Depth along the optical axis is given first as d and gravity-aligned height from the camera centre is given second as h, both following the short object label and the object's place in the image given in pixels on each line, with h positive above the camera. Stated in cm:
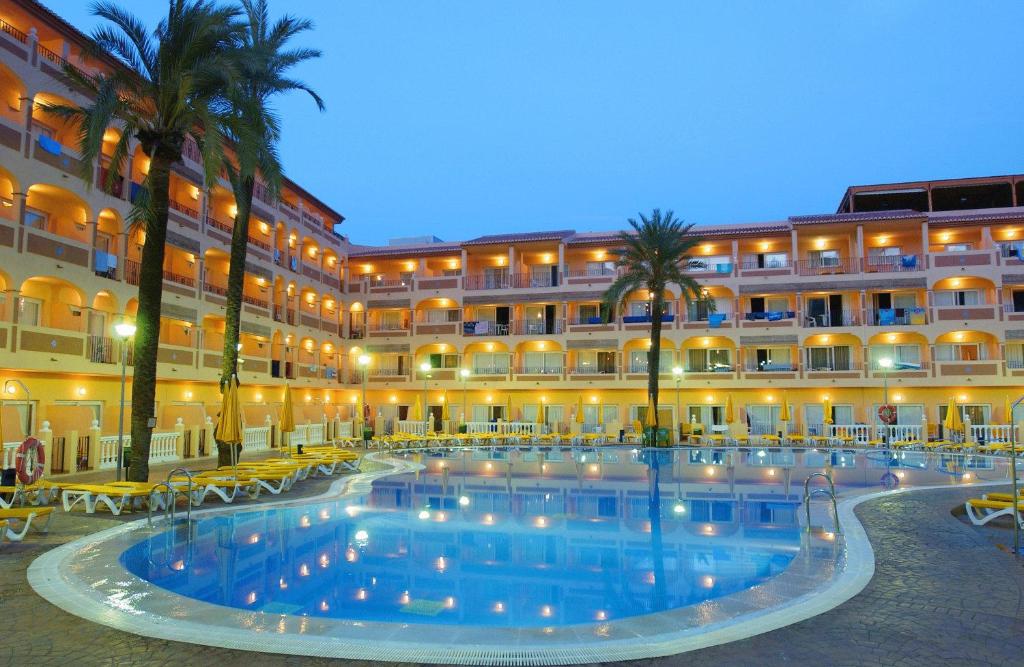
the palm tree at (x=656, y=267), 3412 +674
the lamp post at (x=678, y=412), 3369 -77
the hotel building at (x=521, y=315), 2461 +452
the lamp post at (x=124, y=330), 1711 +161
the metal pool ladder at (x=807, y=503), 1121 -178
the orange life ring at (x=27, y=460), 1355 -138
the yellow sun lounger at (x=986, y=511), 1189 -202
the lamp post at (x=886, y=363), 3136 +173
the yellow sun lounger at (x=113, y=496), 1337 -212
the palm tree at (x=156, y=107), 1583 +691
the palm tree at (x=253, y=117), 1703 +744
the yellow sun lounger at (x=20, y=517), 1038 -203
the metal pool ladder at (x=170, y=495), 1209 -192
